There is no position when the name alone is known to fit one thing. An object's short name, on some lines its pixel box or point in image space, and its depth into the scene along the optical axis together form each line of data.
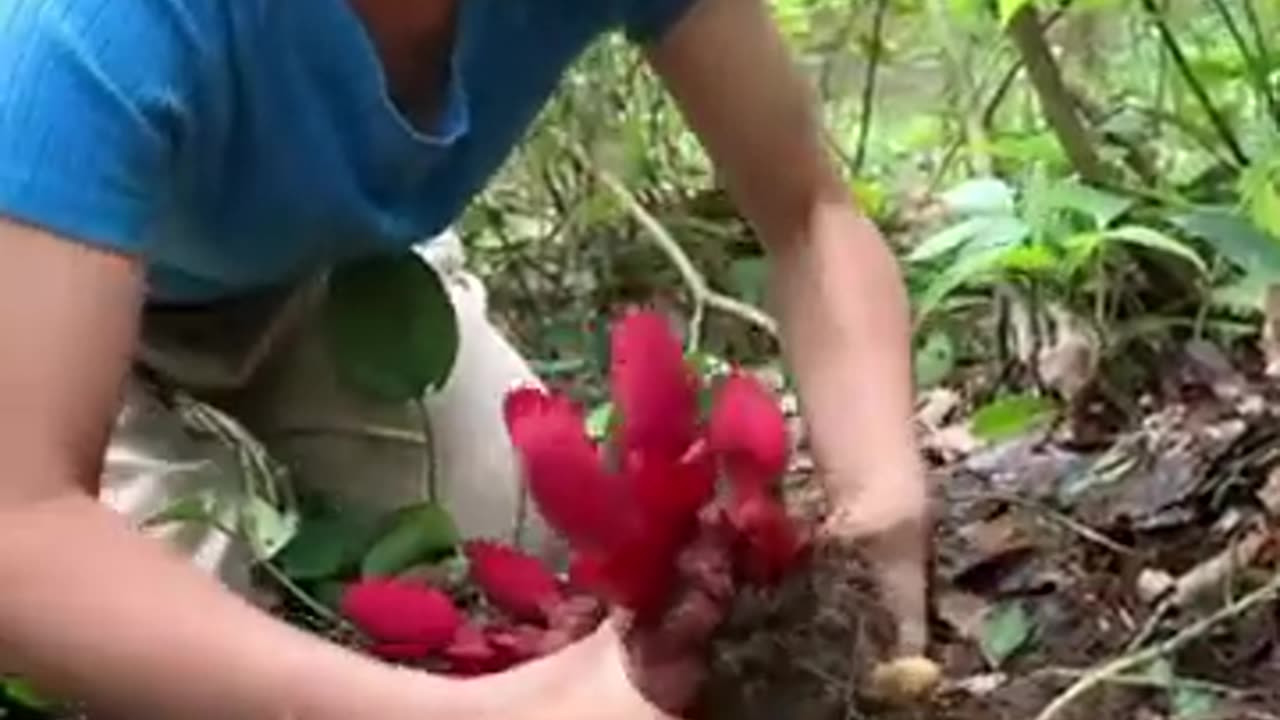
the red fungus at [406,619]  1.16
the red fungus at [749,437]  0.95
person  1.16
